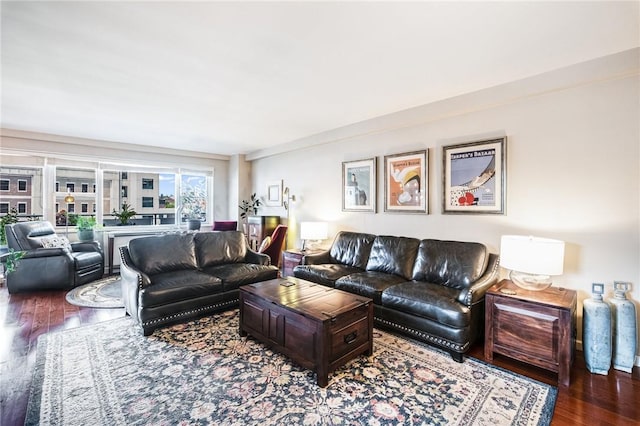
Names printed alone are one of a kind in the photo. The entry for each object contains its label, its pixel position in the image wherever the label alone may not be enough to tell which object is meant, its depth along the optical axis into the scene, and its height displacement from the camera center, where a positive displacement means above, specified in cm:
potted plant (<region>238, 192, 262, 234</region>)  700 +6
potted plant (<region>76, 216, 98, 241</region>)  550 -33
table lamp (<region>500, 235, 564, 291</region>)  241 -41
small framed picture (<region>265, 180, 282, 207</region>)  625 +37
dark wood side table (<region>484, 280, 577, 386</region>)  221 -93
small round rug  392 -122
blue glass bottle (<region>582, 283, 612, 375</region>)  231 -96
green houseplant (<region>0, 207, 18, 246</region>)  464 -16
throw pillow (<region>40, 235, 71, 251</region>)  468 -51
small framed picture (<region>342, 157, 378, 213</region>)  446 +40
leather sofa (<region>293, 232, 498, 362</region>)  261 -79
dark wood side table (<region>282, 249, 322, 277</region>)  464 -78
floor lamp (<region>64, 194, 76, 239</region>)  560 -7
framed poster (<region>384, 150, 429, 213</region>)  385 +39
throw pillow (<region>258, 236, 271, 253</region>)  532 -60
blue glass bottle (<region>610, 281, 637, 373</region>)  233 -94
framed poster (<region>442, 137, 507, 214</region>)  320 +38
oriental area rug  186 -128
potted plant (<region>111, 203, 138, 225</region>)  616 -7
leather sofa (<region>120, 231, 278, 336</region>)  308 -78
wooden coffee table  222 -94
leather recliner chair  436 -79
